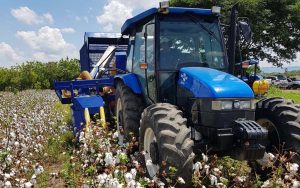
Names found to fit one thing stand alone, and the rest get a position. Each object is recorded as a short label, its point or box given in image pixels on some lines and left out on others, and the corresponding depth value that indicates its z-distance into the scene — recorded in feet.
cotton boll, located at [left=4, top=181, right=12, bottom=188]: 7.09
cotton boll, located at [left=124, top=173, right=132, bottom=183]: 6.25
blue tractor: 9.36
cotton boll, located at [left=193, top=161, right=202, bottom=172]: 7.82
